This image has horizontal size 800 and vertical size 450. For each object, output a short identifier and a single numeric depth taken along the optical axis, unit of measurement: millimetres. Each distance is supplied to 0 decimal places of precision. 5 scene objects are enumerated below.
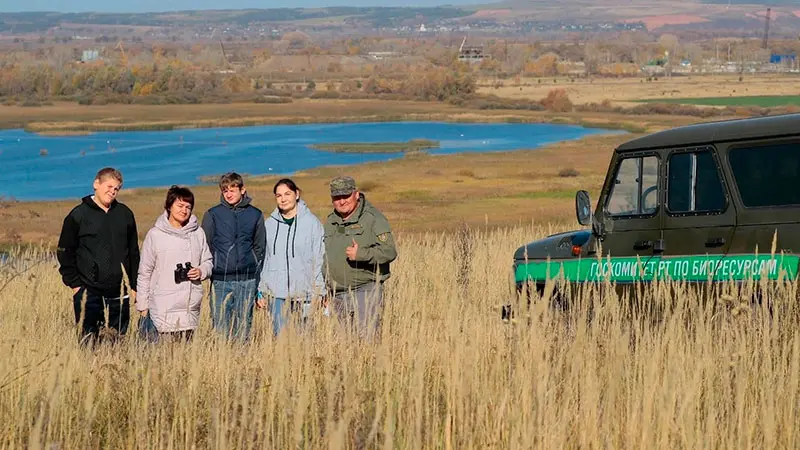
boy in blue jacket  17582
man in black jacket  16696
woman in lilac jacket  16399
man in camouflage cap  16648
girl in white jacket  17037
